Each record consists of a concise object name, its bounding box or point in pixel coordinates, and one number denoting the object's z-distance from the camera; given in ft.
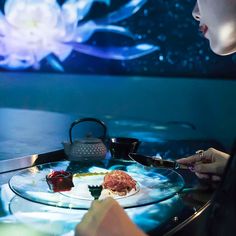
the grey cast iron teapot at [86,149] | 3.93
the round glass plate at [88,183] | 2.66
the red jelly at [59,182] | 2.86
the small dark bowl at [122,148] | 4.11
